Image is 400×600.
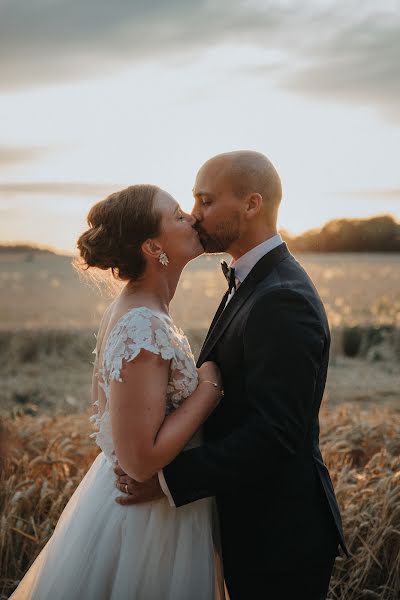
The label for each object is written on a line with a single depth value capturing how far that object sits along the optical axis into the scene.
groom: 2.79
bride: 2.82
